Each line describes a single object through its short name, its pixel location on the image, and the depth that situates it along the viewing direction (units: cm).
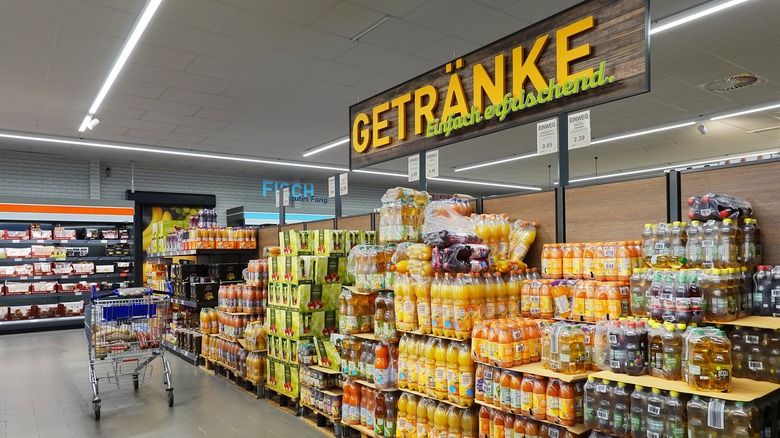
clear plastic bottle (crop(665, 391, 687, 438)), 223
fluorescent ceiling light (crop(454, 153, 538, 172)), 1391
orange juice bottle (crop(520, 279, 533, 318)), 331
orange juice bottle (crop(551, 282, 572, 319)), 310
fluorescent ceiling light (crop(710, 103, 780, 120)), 926
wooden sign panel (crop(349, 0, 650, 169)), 295
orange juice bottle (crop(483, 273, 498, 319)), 332
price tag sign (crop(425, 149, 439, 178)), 438
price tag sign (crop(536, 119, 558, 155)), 349
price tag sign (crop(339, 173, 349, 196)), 582
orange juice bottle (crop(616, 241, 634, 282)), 289
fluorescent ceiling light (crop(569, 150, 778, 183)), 1469
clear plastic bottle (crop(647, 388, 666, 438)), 228
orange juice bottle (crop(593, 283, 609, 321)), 289
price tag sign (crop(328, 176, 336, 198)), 604
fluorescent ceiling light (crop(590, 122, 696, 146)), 1071
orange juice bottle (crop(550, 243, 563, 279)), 327
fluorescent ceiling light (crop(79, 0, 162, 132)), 537
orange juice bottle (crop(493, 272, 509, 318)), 337
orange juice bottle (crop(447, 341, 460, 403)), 328
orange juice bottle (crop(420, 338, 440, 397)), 343
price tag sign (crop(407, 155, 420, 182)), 458
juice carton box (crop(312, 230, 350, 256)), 519
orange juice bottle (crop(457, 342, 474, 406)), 322
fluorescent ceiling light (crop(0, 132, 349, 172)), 1068
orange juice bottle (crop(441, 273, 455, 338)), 332
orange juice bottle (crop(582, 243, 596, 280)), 307
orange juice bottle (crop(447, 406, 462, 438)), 334
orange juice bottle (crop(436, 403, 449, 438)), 340
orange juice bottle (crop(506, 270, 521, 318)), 341
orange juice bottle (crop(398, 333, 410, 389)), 368
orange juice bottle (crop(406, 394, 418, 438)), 364
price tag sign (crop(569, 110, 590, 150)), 321
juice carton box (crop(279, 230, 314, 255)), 538
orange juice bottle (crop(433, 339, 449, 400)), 336
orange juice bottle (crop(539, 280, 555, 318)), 319
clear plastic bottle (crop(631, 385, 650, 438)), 234
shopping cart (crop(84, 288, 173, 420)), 537
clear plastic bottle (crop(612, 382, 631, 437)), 240
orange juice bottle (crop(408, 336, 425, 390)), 360
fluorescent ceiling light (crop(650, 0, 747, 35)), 549
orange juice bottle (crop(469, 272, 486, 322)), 327
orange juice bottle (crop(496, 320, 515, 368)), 291
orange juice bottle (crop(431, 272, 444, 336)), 339
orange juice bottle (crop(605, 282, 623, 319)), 286
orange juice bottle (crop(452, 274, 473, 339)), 325
